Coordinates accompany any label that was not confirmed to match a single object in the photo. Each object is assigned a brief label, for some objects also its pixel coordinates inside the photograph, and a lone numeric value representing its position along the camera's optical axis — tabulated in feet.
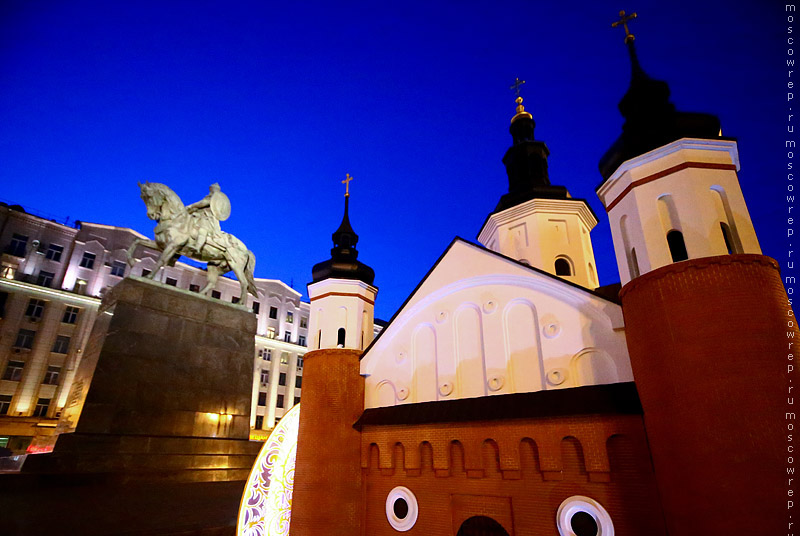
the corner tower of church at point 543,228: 49.21
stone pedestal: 38.09
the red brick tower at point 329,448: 33.04
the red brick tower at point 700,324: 17.80
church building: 18.93
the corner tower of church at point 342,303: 41.52
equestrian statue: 57.00
